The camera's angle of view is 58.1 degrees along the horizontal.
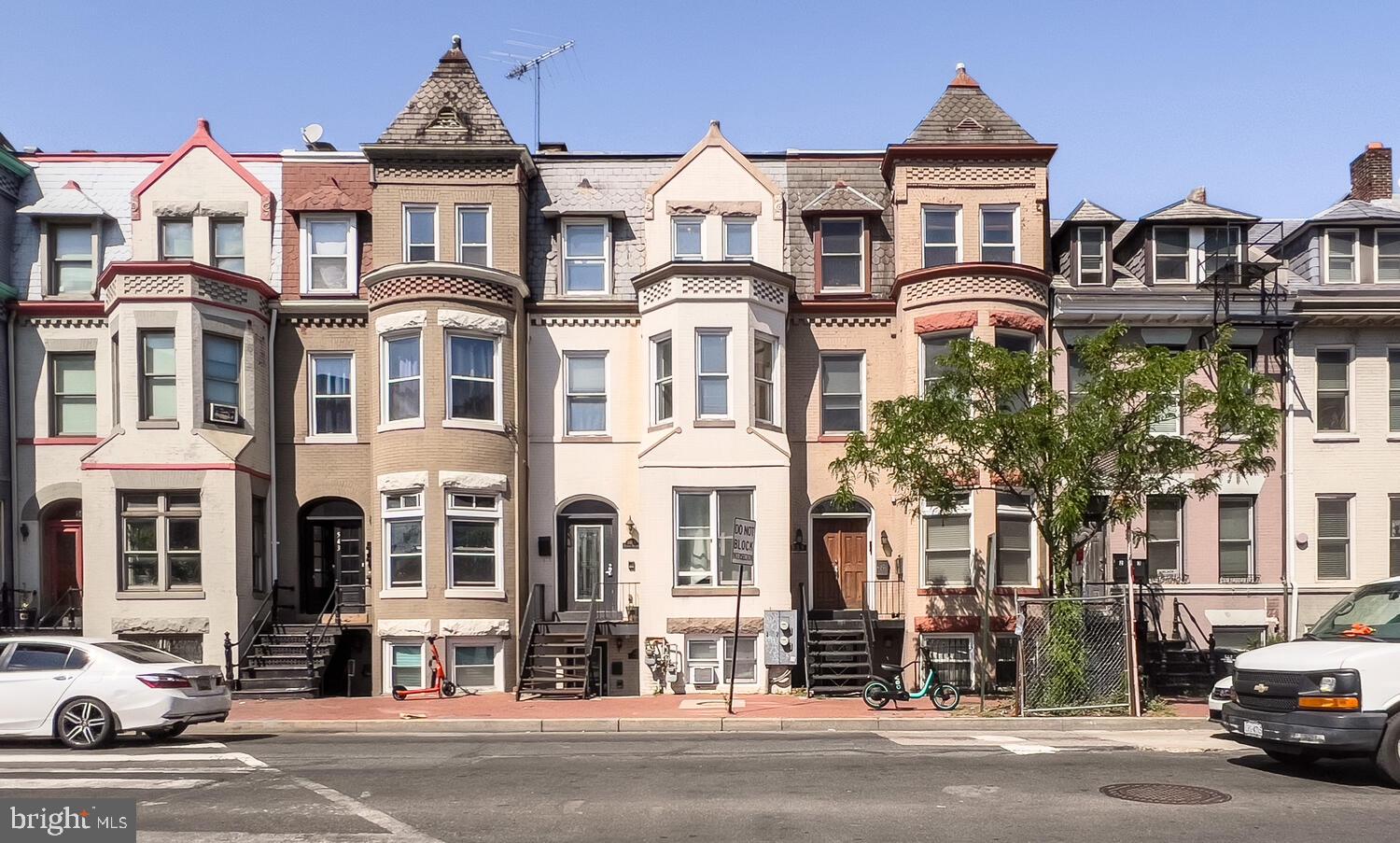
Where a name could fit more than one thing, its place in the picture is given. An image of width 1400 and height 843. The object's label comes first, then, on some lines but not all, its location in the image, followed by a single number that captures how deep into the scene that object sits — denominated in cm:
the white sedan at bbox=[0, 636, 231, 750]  1479
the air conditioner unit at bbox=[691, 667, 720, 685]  2417
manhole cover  1115
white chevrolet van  1171
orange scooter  2309
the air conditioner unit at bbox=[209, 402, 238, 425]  2405
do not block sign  1948
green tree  1870
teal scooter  1939
